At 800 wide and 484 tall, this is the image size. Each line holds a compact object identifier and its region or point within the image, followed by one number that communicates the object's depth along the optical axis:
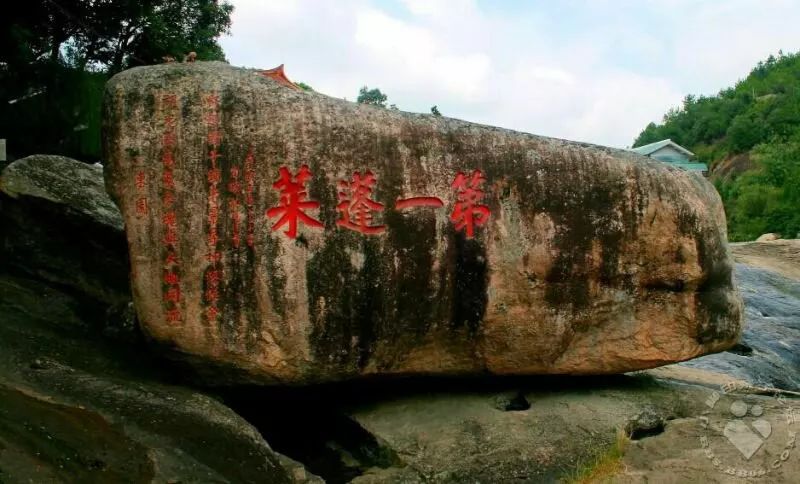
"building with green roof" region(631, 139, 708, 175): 38.75
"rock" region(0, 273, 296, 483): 3.88
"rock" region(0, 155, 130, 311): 6.39
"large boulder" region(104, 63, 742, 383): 4.84
